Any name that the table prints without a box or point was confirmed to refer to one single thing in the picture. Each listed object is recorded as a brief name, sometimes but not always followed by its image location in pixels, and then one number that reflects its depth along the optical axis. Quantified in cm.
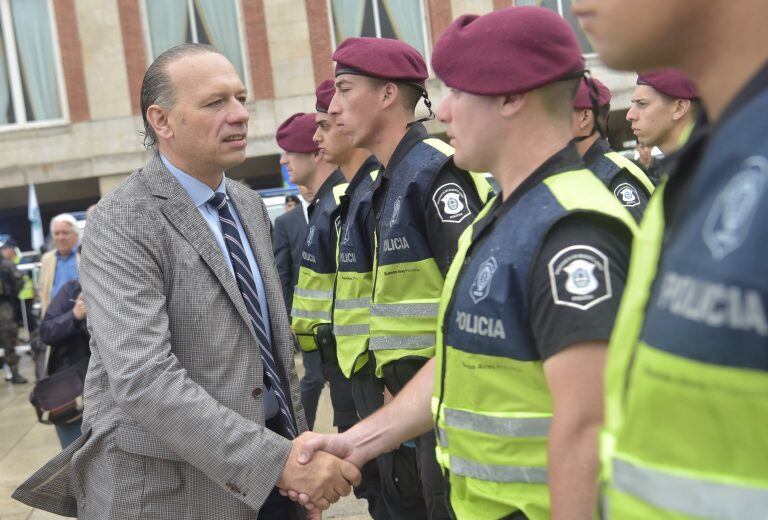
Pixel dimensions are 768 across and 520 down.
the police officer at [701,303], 100
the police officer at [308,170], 685
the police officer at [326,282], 542
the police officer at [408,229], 336
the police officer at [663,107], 513
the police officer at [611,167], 466
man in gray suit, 288
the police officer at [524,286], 188
